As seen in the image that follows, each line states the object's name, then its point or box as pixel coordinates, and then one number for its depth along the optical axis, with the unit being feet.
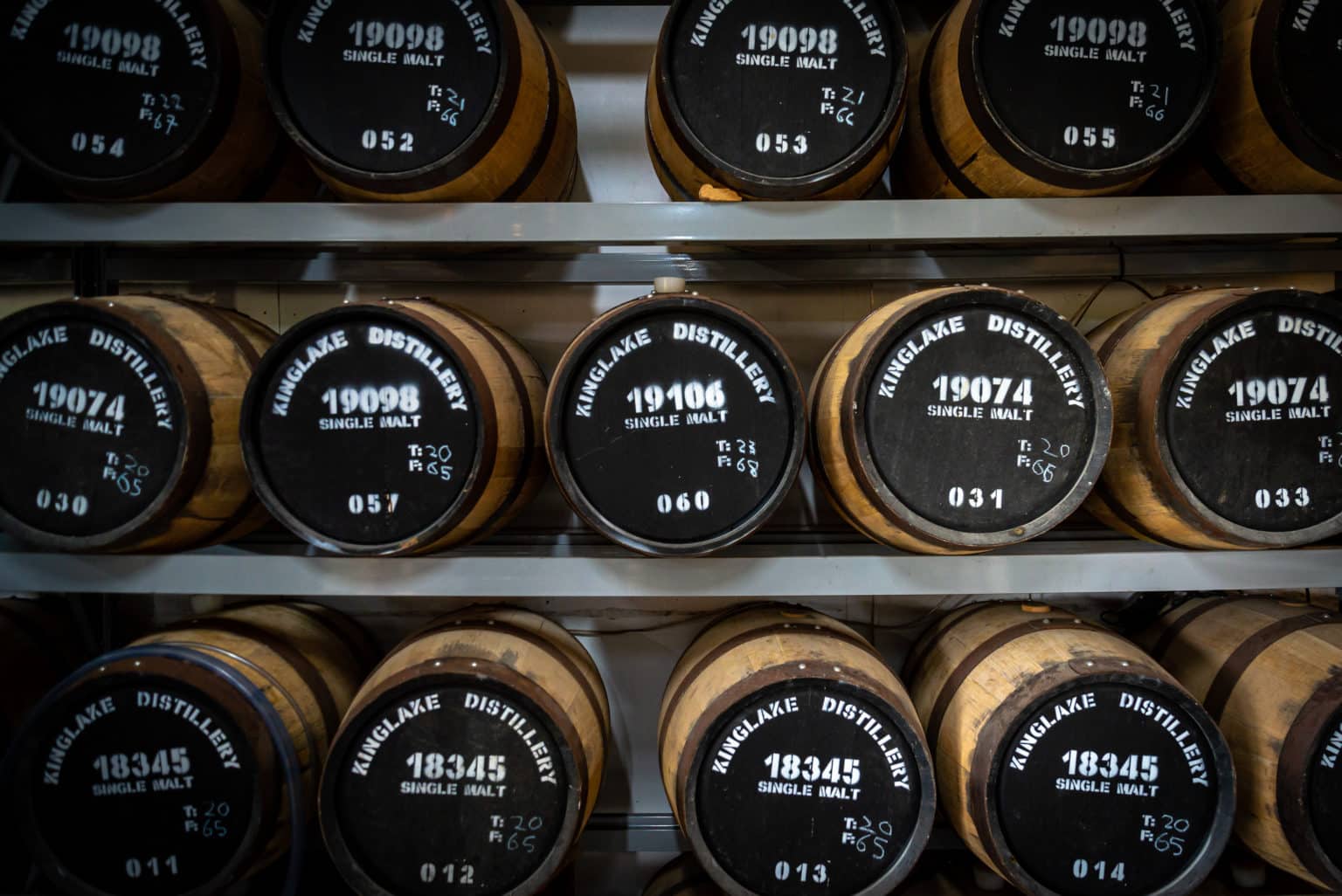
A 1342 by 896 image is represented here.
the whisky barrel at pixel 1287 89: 4.34
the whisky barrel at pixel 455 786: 4.29
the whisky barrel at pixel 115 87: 4.47
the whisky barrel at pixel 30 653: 5.13
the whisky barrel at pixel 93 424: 4.36
